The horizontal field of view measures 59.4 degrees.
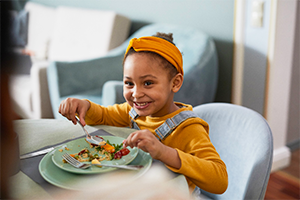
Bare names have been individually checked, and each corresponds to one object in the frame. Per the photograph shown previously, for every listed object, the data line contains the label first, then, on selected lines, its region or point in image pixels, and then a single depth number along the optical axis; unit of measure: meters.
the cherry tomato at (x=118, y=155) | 0.64
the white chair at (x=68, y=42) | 2.18
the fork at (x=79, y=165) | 0.56
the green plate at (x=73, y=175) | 0.52
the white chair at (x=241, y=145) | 0.77
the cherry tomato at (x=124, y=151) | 0.66
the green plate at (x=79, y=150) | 0.56
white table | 0.71
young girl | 0.60
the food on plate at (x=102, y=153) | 0.64
